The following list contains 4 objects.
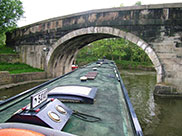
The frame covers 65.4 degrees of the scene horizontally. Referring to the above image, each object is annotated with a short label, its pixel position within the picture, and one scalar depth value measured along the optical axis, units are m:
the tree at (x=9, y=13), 13.55
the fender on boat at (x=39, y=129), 1.24
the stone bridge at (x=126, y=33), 7.05
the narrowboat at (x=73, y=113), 1.41
